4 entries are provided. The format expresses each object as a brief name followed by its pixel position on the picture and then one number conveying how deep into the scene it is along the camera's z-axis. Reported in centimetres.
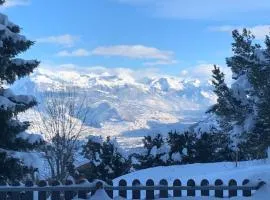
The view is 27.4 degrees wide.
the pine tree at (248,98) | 1634
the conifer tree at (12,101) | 1095
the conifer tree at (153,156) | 2709
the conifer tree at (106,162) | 2414
